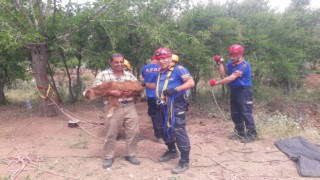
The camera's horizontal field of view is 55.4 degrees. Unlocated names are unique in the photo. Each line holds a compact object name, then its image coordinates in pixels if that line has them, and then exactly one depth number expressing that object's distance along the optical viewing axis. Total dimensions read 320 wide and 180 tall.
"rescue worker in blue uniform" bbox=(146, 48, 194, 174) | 4.32
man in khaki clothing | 4.53
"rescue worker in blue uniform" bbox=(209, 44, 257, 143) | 5.54
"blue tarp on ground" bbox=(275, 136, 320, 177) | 4.43
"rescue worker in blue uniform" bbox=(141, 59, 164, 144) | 5.43
